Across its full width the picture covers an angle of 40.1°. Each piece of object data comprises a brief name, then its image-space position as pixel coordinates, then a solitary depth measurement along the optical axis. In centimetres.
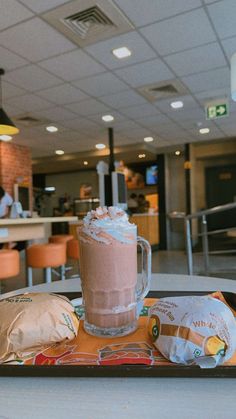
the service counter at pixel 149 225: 976
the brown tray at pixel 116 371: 48
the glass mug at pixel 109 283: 67
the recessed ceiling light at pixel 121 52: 376
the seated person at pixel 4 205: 610
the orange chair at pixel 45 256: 396
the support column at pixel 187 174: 960
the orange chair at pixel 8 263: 329
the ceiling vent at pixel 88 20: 297
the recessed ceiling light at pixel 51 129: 704
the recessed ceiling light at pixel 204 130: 785
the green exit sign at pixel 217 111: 580
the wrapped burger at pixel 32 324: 56
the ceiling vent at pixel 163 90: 489
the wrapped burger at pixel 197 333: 51
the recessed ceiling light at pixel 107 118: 643
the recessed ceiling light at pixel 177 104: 572
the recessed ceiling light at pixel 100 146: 922
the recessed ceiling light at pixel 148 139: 862
